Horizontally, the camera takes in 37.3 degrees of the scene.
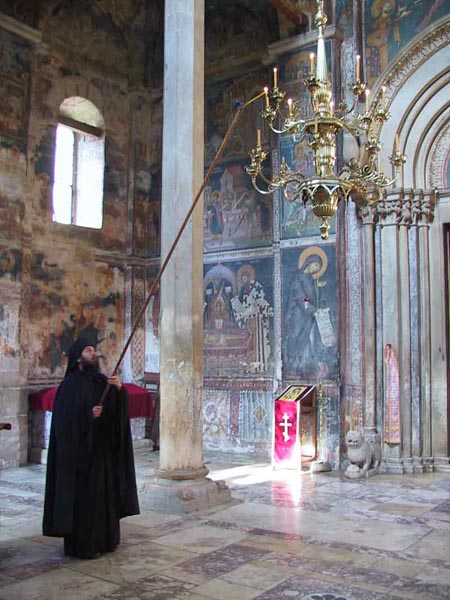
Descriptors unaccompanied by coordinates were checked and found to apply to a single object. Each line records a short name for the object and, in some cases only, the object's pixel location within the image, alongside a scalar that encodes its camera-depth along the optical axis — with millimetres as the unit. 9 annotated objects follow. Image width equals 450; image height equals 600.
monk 4969
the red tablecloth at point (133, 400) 9750
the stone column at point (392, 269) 9289
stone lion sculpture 8539
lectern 9016
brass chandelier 6723
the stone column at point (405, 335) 9188
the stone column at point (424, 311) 9297
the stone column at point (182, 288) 6715
